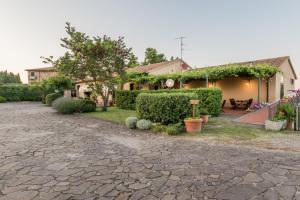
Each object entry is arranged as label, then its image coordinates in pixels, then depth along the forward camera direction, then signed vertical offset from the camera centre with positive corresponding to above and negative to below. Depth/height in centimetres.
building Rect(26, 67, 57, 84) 5566 +612
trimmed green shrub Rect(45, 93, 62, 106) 2459 -17
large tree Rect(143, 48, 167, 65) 4669 +902
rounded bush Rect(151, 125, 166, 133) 861 -142
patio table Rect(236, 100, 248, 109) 1677 -67
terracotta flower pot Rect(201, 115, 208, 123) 1086 -122
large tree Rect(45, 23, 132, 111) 1617 +307
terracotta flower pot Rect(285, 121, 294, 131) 880 -132
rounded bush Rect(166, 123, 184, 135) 811 -135
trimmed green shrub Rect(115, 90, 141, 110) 1872 -26
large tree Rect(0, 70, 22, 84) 6466 +625
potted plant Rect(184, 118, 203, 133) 827 -121
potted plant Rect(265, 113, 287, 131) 858 -120
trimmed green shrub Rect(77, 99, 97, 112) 1702 -83
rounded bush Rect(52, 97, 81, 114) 1610 -82
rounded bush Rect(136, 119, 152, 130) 917 -131
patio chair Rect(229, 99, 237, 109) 1729 -76
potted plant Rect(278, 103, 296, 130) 878 -79
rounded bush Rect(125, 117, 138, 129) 972 -130
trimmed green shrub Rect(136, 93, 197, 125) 873 -51
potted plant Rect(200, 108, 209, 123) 1086 -106
